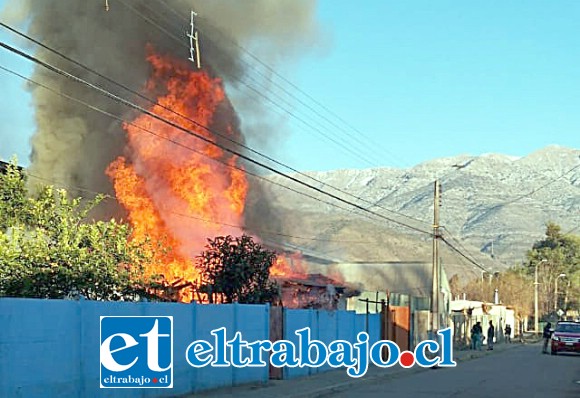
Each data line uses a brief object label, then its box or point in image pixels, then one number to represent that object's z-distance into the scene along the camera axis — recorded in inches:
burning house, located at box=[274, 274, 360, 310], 1390.3
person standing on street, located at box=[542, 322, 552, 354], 1815.5
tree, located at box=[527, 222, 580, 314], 4544.8
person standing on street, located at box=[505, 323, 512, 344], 2439.7
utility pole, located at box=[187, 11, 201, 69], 1535.3
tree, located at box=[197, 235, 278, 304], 1154.0
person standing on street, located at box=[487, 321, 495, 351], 1975.4
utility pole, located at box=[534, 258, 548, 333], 3102.9
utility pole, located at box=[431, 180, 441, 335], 1425.9
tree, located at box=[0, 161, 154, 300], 816.9
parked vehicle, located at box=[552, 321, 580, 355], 1753.2
